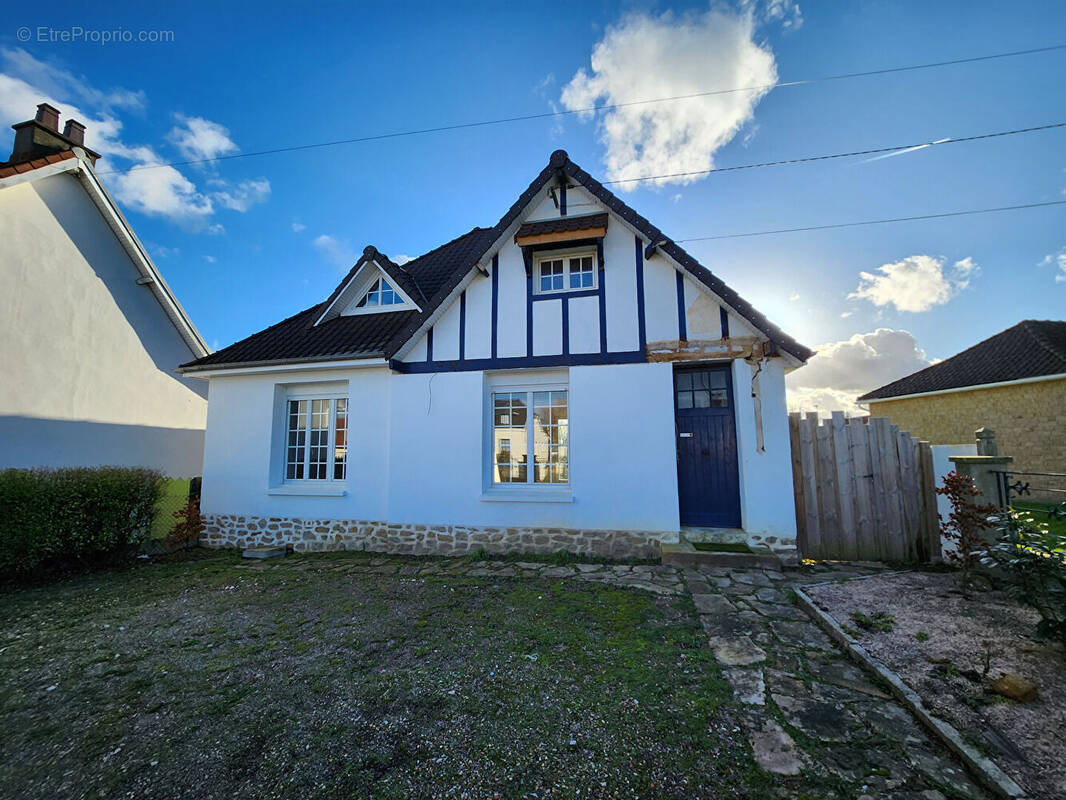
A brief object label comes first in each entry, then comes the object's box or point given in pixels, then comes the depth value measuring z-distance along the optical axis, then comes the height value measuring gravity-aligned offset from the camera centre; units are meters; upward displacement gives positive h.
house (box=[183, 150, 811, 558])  6.22 +0.62
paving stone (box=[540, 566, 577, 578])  5.52 -1.74
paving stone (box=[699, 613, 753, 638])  3.74 -1.71
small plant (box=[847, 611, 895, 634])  3.62 -1.61
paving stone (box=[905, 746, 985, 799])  1.96 -1.66
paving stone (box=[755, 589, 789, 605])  4.50 -1.70
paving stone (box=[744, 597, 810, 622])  4.08 -1.71
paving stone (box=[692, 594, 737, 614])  4.25 -1.71
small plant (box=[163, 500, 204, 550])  7.39 -1.48
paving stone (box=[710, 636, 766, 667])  3.25 -1.71
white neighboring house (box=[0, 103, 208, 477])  7.88 +2.72
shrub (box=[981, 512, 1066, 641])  3.01 -0.99
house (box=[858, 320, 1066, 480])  11.19 +1.54
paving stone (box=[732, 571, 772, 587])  5.03 -1.68
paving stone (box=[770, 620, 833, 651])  3.49 -1.70
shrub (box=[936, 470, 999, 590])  4.54 -0.88
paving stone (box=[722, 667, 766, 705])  2.74 -1.71
